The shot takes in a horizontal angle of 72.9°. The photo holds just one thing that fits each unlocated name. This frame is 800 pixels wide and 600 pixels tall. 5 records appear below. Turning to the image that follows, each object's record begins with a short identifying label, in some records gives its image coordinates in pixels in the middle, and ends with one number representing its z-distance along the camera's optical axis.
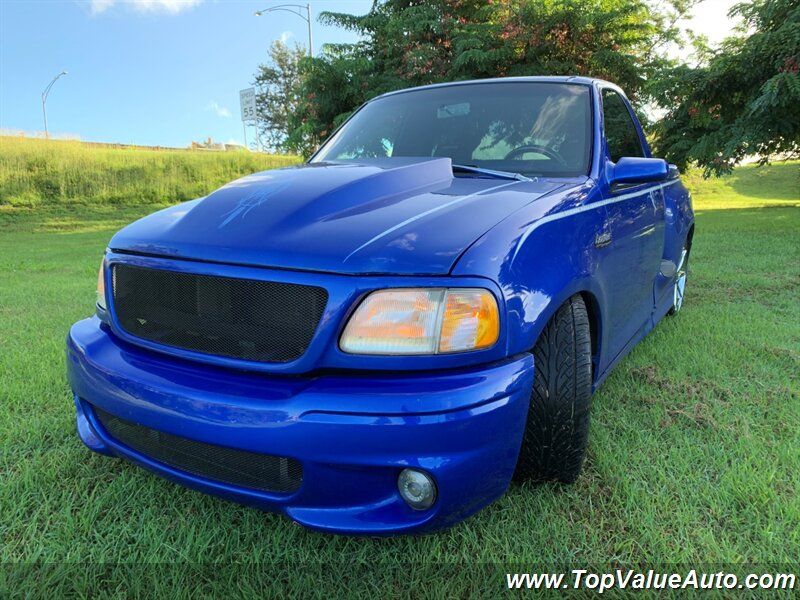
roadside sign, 30.10
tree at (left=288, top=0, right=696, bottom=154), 10.65
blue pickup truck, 1.38
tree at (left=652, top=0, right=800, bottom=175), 8.34
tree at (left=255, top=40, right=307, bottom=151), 37.81
